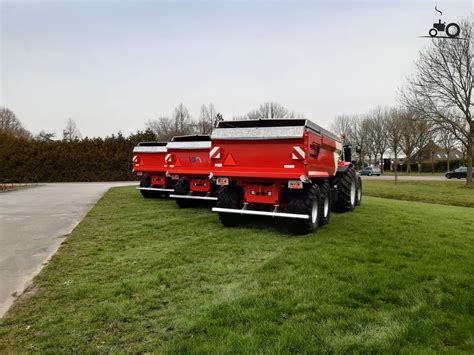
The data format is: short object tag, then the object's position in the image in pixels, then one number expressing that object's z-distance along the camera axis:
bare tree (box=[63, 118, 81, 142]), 58.81
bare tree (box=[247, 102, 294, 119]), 54.81
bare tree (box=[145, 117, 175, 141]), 53.04
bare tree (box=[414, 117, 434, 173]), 29.92
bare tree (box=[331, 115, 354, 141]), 63.78
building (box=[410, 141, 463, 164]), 48.47
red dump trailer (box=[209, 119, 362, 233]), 7.70
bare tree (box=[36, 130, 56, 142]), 60.80
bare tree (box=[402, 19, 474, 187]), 27.83
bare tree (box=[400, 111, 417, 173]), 32.58
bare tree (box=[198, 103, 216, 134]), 50.03
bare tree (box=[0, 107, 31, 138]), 51.94
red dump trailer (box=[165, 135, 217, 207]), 11.51
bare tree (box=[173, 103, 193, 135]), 52.28
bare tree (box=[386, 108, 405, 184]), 33.99
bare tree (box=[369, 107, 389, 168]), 55.94
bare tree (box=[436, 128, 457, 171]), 41.67
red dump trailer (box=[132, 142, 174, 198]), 14.35
